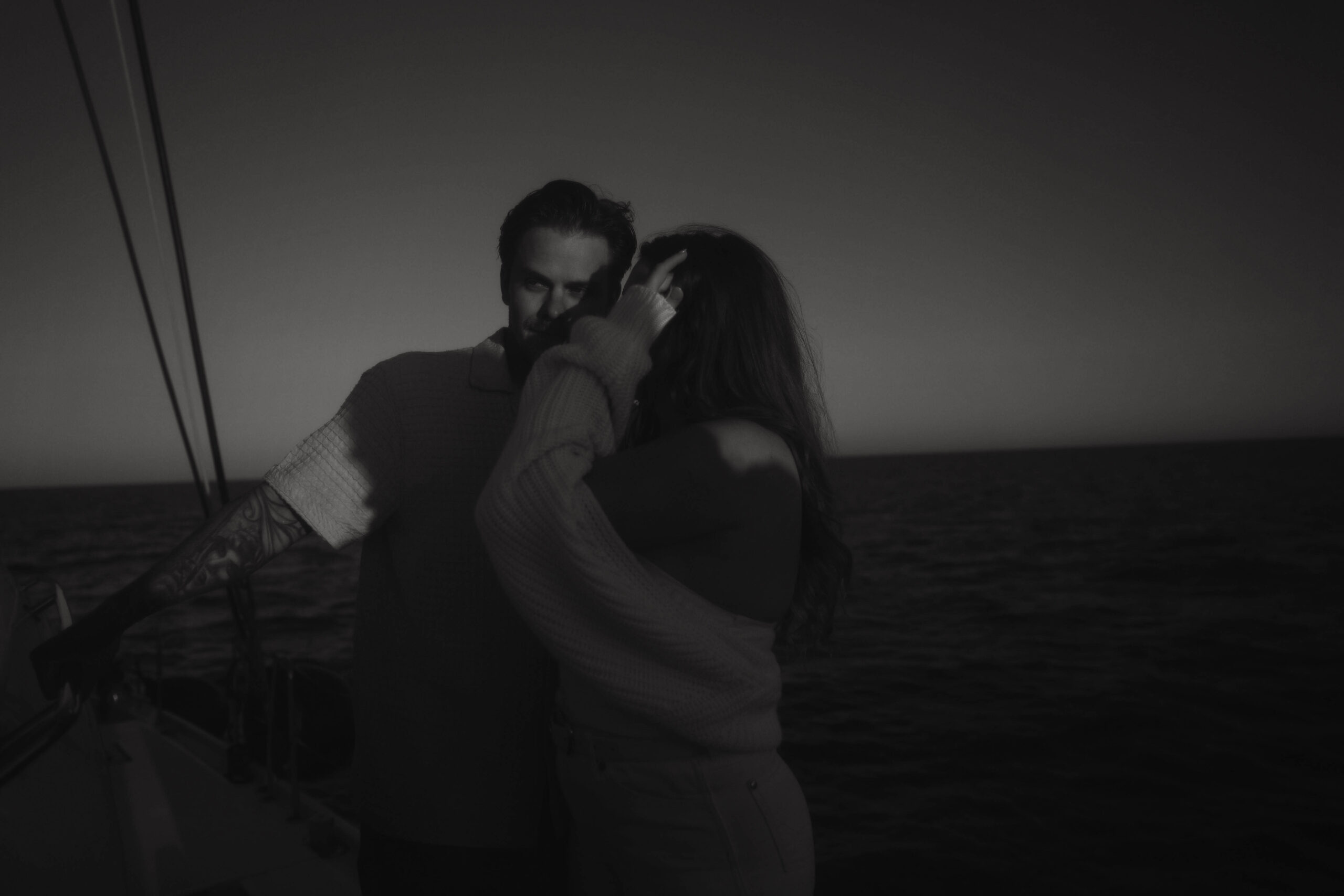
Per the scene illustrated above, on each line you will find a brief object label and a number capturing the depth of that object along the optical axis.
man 1.64
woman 1.21
